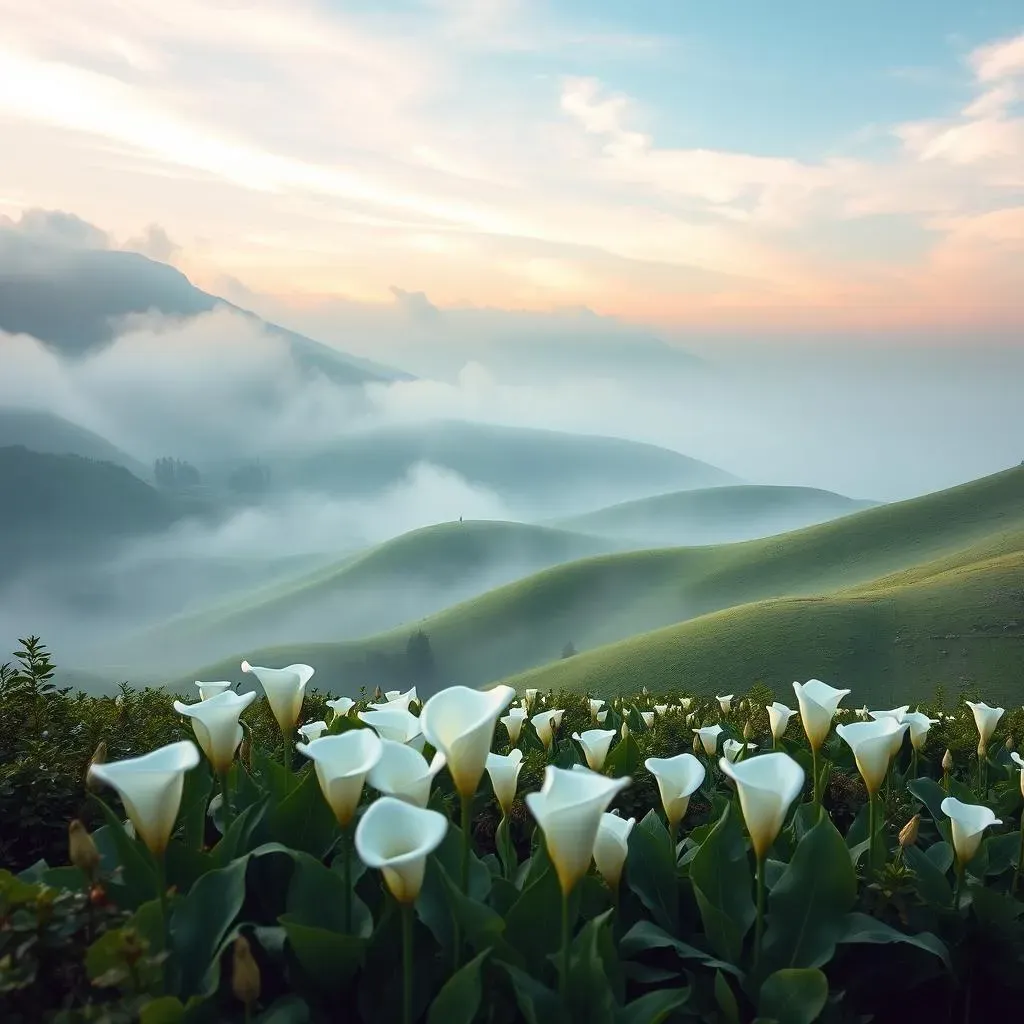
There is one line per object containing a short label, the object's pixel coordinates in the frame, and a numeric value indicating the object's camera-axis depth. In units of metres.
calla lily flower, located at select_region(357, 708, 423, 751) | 3.26
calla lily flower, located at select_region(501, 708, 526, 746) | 5.08
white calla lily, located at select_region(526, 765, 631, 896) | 2.19
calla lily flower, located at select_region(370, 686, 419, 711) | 4.25
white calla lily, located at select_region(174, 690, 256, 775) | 3.00
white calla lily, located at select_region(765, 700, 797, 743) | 4.68
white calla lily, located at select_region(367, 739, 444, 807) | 2.53
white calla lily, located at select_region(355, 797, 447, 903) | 2.08
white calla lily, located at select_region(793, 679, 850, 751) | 3.59
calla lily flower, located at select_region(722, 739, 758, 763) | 4.45
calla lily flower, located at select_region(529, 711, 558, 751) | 5.02
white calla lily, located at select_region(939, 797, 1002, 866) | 3.27
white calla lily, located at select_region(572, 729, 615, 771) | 3.89
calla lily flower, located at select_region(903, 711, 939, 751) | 4.38
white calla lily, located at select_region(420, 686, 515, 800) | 2.48
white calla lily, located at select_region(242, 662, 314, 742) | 3.47
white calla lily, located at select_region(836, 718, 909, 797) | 3.27
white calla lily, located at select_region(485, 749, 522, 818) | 3.22
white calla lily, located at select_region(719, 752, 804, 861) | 2.57
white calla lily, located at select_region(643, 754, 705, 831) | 3.20
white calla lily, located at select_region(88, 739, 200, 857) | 2.29
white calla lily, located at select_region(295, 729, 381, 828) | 2.41
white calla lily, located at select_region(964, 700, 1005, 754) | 4.76
